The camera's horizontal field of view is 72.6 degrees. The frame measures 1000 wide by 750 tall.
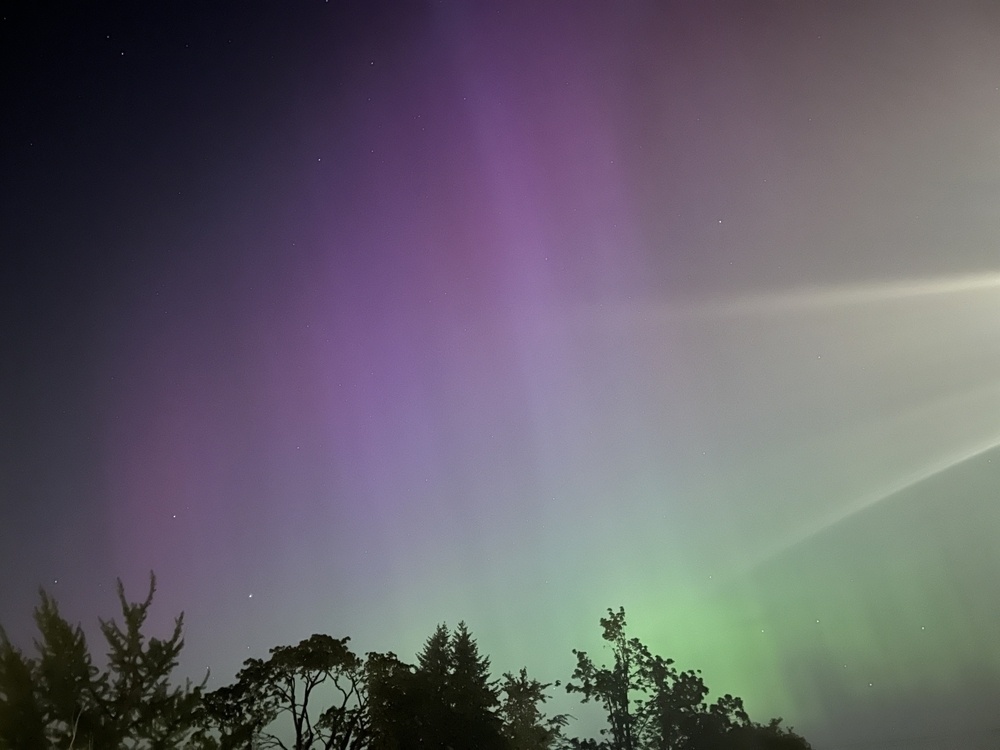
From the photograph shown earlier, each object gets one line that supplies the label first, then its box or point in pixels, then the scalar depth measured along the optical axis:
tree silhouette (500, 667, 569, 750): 33.88
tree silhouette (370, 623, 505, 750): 25.36
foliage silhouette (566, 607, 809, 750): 39.62
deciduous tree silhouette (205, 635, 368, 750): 24.56
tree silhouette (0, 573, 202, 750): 14.63
